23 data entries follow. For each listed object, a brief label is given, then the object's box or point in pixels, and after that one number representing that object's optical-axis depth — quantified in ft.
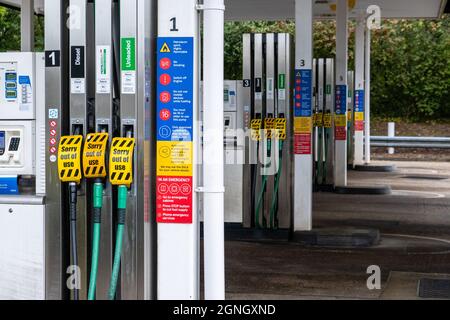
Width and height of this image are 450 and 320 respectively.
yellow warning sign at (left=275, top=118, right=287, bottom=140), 39.42
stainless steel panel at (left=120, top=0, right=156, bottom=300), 16.66
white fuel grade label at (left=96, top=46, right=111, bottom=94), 16.92
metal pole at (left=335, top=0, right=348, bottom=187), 59.21
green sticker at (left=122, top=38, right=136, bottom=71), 16.62
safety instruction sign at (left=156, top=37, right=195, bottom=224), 16.78
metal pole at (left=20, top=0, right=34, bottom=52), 55.01
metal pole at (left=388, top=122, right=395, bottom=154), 100.89
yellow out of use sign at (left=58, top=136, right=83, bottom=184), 16.66
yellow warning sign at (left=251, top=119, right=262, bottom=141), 39.65
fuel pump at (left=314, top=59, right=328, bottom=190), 64.29
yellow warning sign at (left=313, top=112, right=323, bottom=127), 64.66
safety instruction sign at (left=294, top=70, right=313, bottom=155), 40.34
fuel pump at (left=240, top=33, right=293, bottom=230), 39.52
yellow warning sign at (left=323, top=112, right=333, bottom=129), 64.69
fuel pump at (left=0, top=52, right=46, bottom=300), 17.52
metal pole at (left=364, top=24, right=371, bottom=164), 83.66
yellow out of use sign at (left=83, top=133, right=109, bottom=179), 16.69
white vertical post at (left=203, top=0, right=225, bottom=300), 16.48
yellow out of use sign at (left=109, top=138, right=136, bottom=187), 16.44
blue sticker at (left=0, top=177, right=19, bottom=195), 18.20
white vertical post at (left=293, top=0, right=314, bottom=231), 39.78
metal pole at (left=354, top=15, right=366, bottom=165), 77.71
